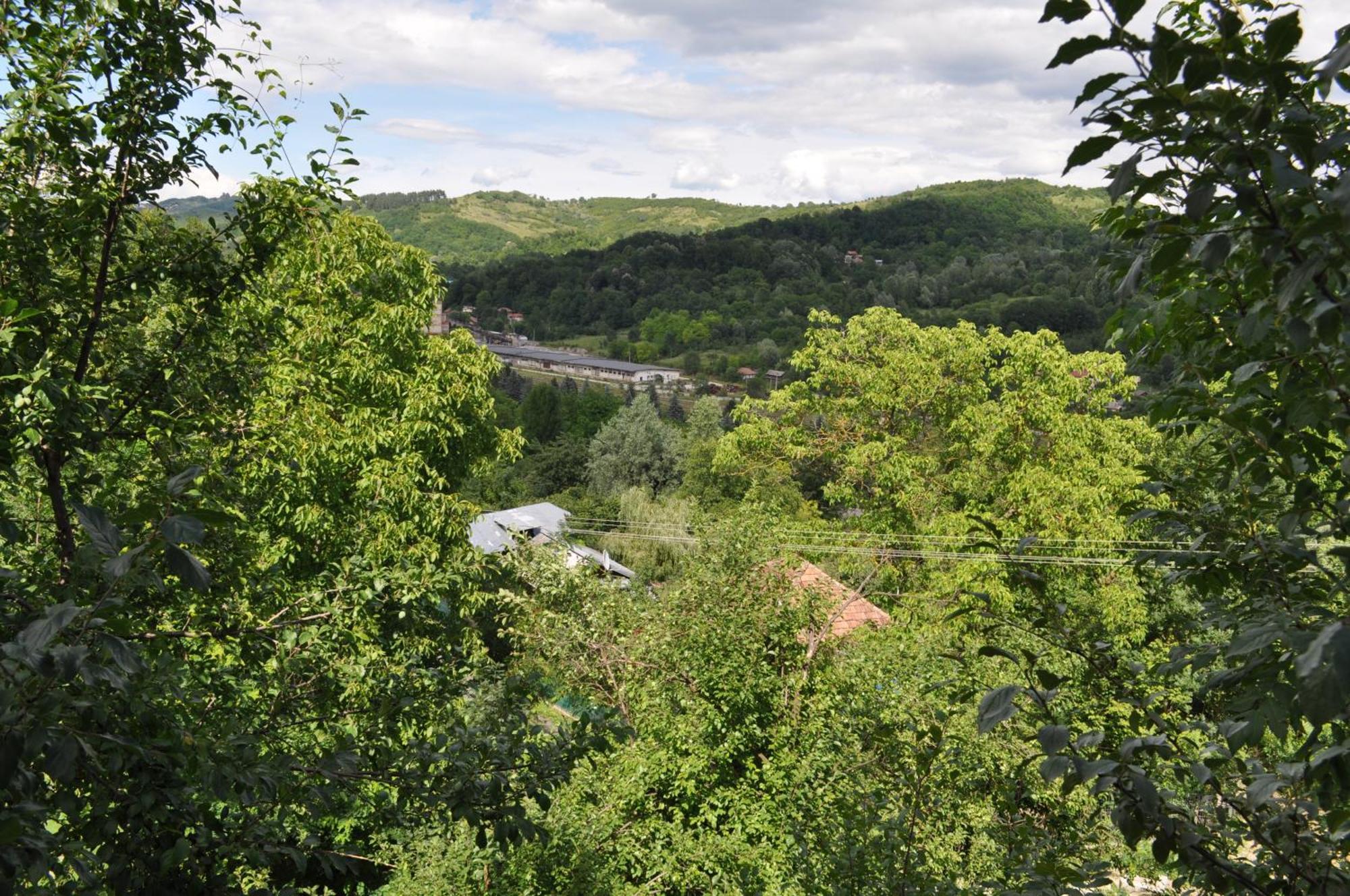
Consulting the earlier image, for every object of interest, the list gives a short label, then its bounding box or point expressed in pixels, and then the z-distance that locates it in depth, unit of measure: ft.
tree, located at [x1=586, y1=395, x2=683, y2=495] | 134.82
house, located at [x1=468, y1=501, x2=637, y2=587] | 87.20
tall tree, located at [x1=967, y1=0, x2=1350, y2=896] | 4.23
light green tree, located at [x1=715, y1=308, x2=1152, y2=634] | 48.06
